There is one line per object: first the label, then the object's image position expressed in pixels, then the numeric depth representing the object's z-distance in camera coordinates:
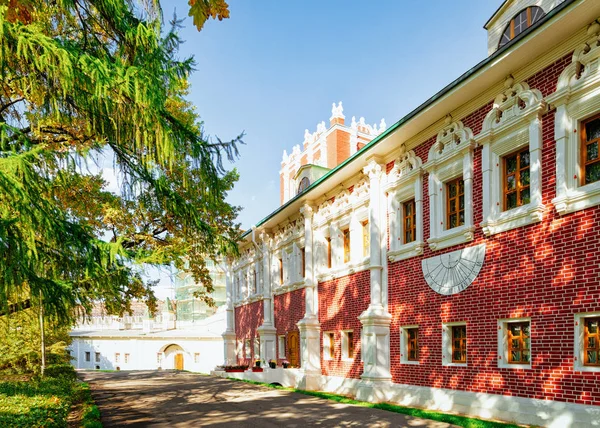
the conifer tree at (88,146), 5.17
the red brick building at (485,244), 9.48
